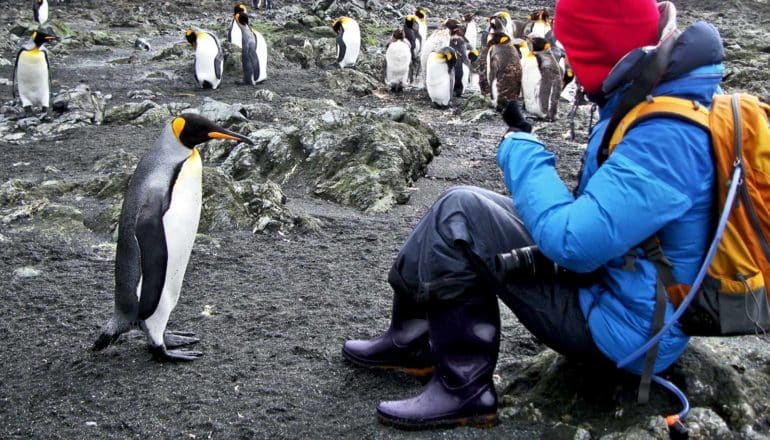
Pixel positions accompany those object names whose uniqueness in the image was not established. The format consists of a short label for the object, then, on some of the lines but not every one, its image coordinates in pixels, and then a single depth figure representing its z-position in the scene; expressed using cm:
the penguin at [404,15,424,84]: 1648
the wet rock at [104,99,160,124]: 912
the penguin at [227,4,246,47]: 1588
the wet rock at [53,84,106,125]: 915
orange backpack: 181
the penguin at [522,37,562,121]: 1054
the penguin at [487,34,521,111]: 1120
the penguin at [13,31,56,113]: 957
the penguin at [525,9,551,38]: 1828
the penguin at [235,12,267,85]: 1269
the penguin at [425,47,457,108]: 1187
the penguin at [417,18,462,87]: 1438
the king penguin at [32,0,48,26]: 2048
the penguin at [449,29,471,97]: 1302
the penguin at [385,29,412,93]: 1305
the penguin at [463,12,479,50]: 1922
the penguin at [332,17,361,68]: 1578
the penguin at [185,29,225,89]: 1207
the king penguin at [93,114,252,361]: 316
